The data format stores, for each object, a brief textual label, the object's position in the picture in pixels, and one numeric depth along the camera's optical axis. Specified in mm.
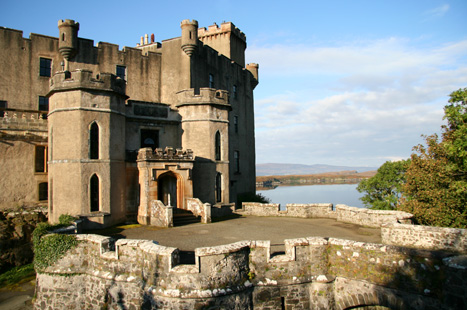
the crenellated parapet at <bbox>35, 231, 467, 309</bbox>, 9641
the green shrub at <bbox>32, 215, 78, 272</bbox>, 12148
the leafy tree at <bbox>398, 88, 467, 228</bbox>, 15281
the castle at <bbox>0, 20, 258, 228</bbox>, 17344
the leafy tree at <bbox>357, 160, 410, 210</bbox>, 33812
